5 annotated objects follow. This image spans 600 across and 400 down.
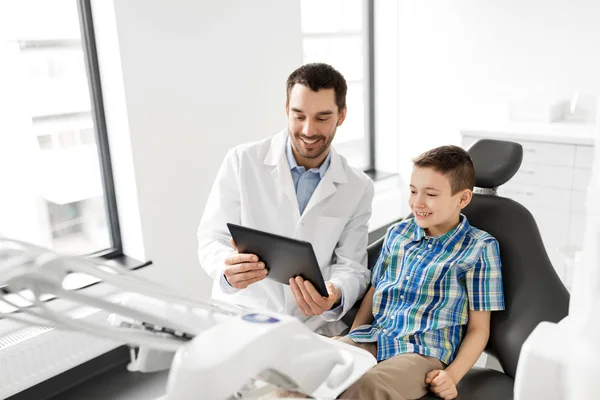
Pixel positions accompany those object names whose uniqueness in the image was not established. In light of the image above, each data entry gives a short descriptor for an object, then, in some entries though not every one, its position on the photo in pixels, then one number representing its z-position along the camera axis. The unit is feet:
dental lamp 1.61
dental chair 4.49
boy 4.60
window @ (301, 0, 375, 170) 11.85
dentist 5.39
